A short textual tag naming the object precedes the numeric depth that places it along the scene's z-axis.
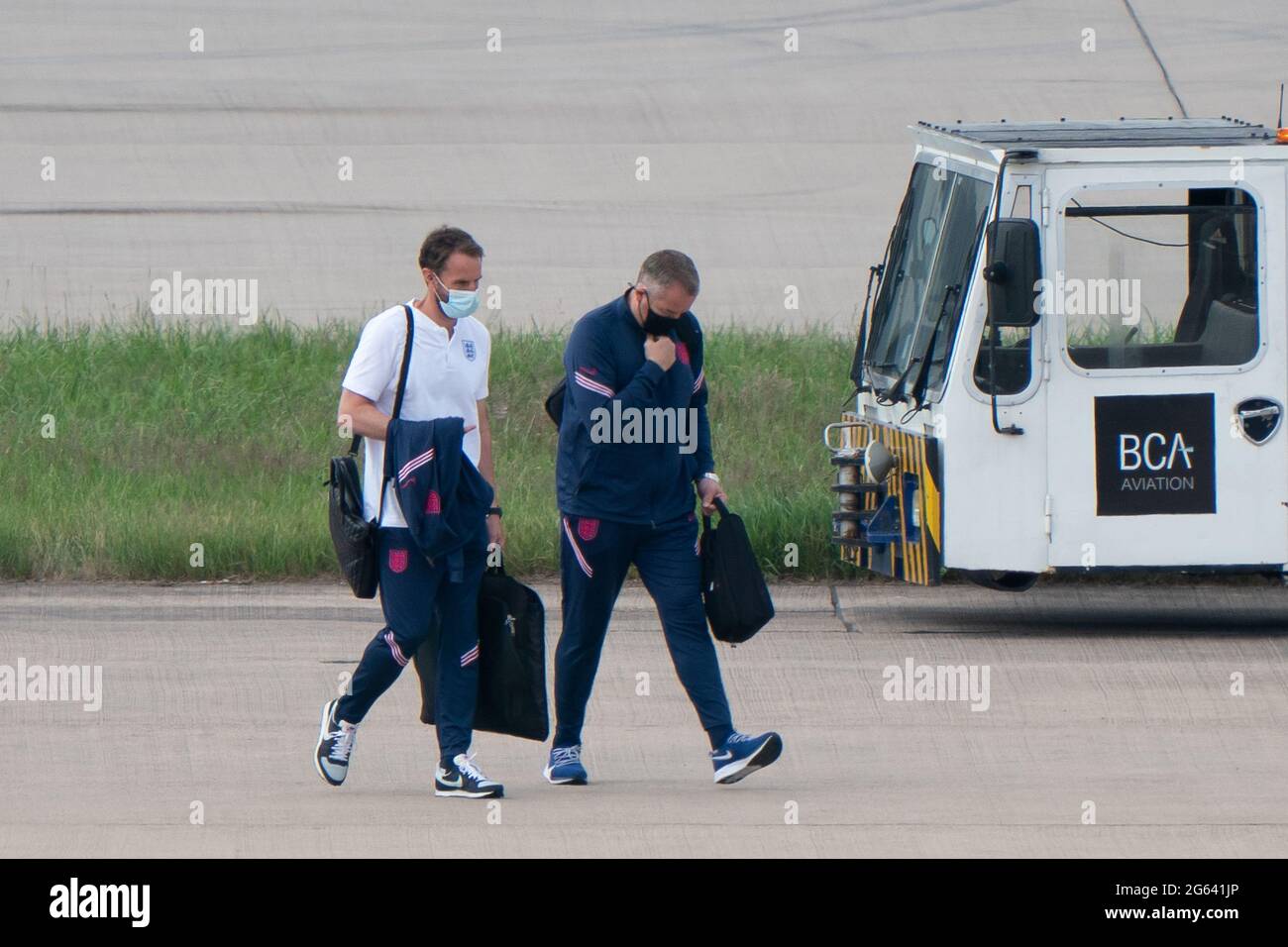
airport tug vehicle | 20.03
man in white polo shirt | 13.55
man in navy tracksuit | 13.95
